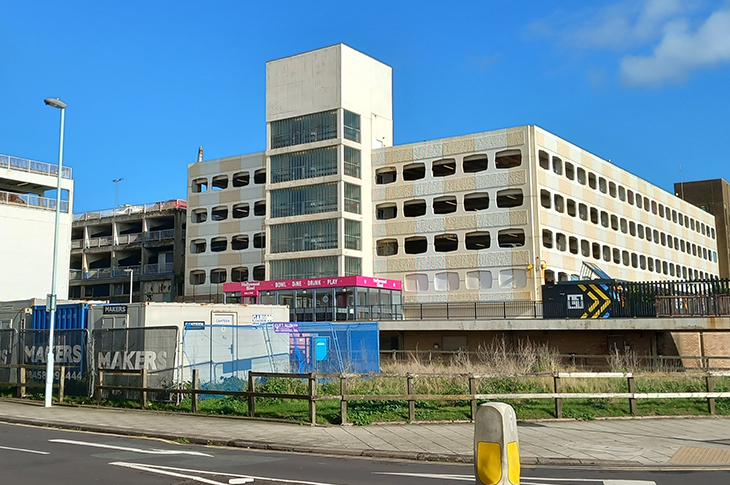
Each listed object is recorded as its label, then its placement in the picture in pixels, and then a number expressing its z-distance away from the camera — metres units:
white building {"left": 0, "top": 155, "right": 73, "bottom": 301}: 51.12
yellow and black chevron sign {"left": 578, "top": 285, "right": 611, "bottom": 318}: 37.34
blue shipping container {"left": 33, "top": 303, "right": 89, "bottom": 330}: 24.72
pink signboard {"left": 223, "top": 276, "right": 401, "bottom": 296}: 51.84
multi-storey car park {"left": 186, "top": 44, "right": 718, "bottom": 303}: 52.38
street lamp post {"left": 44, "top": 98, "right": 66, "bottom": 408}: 21.99
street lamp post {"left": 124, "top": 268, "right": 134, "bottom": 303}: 69.62
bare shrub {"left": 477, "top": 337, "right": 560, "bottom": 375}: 21.86
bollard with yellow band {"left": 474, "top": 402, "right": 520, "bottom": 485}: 5.80
